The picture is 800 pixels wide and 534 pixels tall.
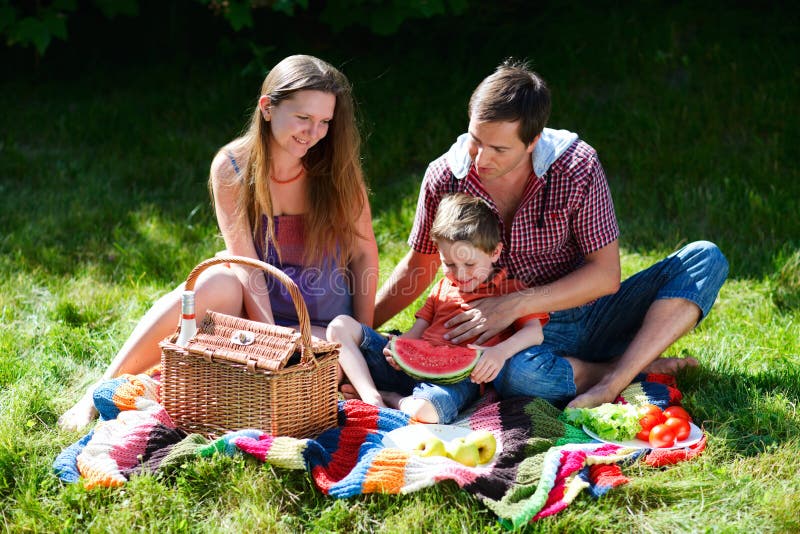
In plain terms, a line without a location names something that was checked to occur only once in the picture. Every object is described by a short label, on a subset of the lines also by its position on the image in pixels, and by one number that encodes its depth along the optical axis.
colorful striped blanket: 2.88
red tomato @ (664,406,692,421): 3.36
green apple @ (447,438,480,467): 3.04
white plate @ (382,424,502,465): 3.19
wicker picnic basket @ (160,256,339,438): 3.04
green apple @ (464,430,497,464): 3.08
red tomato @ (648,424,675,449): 3.21
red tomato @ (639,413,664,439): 3.28
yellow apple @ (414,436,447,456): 3.05
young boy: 3.41
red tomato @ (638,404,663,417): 3.32
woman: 3.58
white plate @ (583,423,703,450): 3.22
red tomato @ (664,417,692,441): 3.24
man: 3.40
